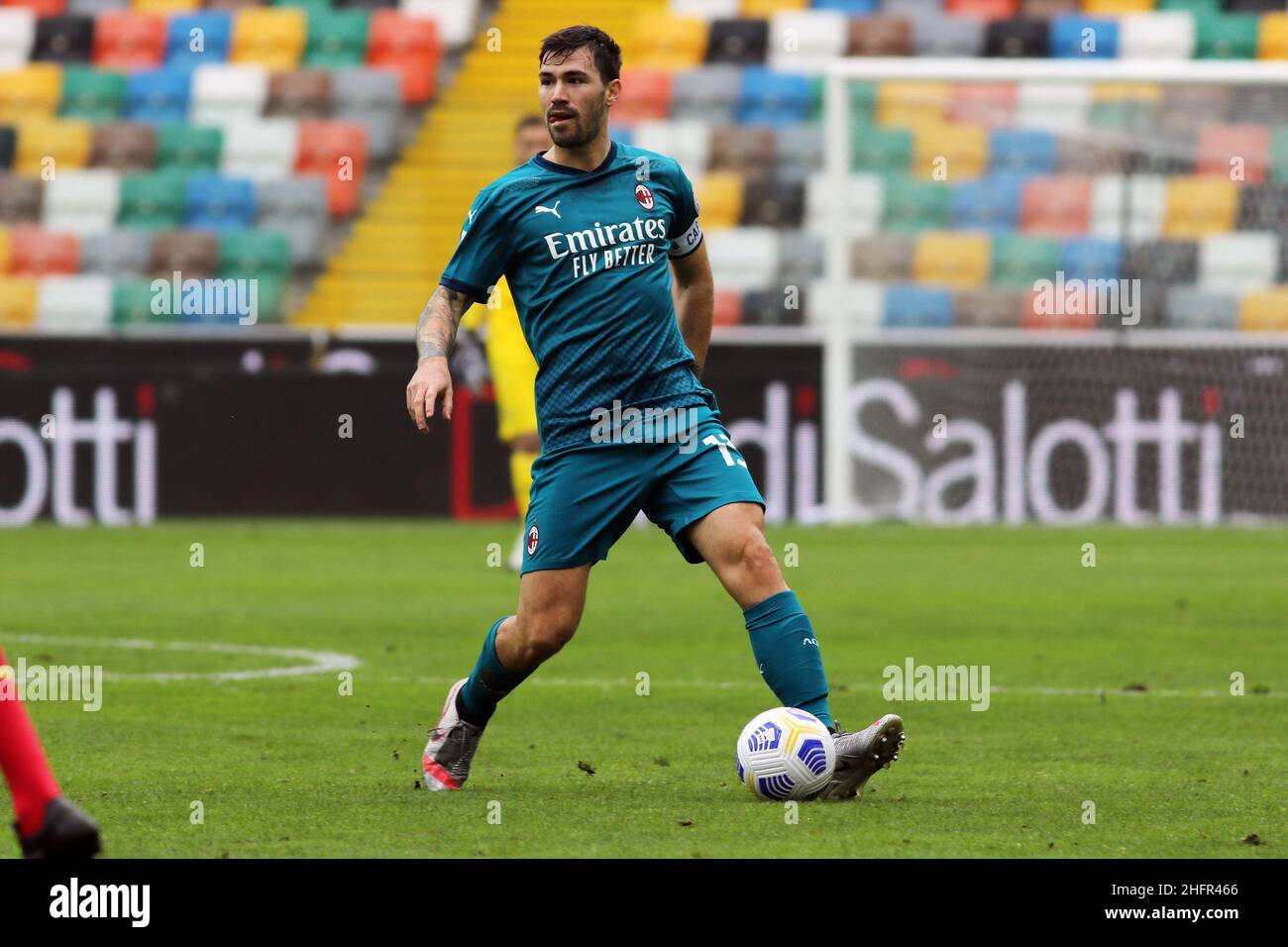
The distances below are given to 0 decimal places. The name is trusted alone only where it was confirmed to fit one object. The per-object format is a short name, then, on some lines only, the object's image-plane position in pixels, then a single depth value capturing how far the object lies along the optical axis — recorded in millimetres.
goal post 16438
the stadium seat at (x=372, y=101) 21016
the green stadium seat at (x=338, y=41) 21938
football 5699
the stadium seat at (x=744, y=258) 19203
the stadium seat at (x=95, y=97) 21578
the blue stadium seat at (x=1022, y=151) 18094
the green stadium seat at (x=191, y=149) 20891
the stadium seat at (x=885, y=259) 18516
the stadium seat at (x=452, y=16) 21984
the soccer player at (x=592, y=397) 5891
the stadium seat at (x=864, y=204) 18720
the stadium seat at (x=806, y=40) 21000
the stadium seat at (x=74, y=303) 19234
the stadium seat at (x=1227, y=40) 20516
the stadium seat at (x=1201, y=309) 16859
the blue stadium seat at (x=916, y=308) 18109
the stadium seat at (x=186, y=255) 19625
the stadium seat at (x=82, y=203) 20312
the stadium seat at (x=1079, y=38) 20812
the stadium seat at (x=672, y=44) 21391
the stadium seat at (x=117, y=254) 19781
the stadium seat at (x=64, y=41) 22438
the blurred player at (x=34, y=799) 4164
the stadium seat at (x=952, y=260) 18250
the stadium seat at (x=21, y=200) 20359
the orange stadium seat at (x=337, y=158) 20453
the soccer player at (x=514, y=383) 13500
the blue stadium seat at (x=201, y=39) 22250
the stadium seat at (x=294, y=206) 20156
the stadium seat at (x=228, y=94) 21203
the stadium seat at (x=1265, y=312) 16578
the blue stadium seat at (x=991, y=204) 18359
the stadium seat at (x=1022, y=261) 18031
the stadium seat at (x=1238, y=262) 16969
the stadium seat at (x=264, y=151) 20812
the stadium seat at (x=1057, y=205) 17984
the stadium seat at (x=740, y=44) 21250
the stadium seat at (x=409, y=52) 21547
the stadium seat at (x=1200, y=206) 17297
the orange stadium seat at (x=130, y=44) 22281
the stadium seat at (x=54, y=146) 20938
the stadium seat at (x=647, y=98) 20703
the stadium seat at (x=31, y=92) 21703
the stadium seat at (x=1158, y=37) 20641
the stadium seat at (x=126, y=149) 20875
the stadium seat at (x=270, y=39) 22152
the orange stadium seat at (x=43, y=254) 19859
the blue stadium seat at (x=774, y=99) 20516
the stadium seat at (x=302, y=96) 21141
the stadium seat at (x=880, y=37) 20984
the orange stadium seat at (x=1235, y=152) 17031
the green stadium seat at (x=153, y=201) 20391
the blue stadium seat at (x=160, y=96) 21375
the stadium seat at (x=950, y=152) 18297
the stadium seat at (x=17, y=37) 22516
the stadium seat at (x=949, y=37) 20828
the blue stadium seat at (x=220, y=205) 20250
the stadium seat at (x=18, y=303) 19188
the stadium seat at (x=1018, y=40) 20875
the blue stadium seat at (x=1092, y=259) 17750
